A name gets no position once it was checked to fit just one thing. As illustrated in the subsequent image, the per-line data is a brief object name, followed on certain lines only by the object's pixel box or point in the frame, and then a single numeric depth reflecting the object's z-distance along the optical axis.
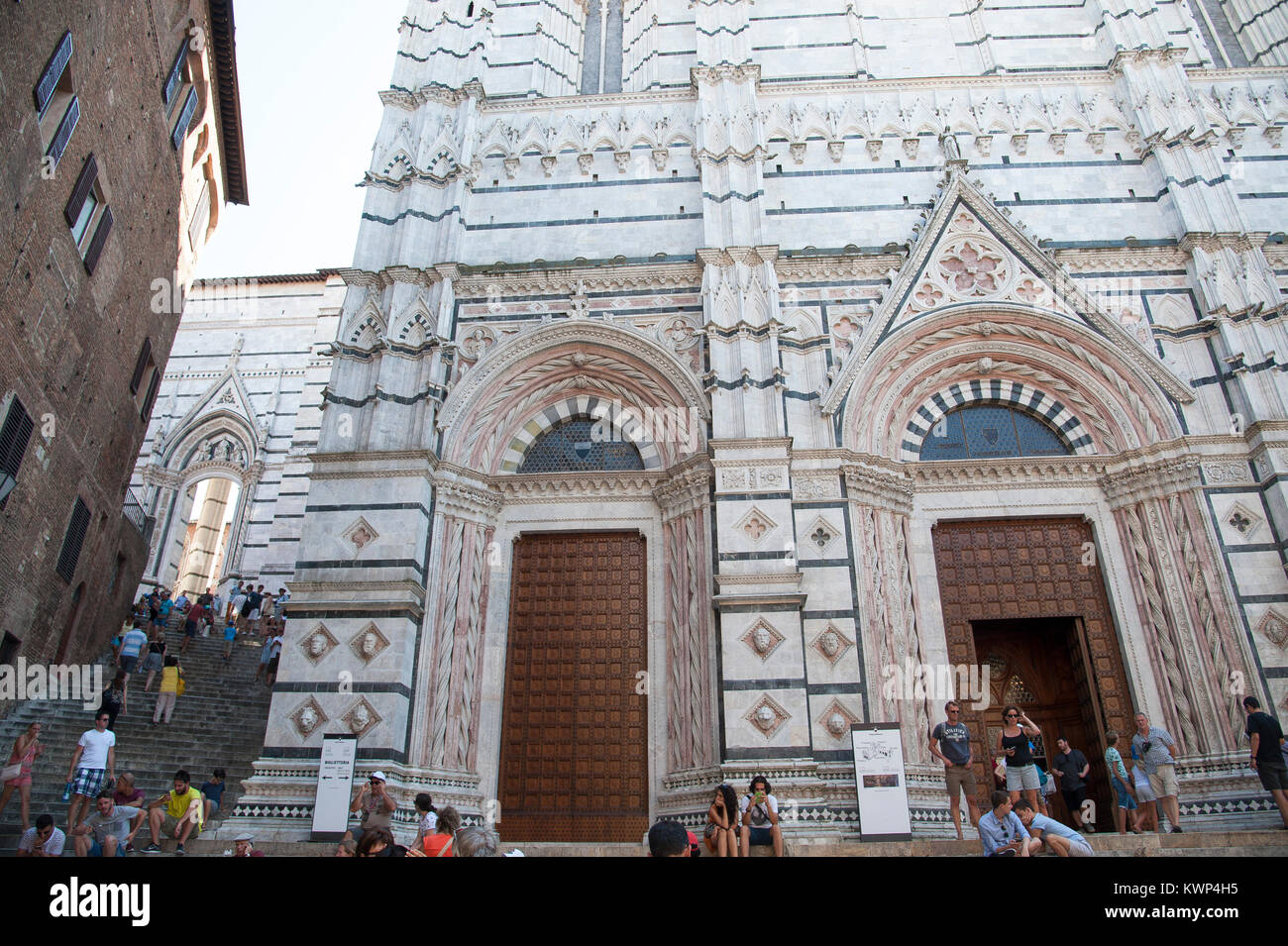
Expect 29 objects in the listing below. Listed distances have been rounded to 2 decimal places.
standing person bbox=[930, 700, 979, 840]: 9.35
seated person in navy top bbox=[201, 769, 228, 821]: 11.18
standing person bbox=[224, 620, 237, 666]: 17.07
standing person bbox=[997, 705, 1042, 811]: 9.20
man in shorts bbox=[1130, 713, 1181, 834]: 9.73
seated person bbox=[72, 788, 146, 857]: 8.86
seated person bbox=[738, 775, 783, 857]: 8.14
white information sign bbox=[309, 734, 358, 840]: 10.40
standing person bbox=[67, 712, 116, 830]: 9.89
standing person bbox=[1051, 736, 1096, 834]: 10.11
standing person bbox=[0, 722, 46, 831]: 9.99
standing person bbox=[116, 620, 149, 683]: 15.03
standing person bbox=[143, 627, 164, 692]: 14.77
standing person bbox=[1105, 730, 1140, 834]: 10.21
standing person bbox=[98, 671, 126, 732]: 12.36
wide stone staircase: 12.05
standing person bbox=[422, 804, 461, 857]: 6.41
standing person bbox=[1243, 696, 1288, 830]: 9.13
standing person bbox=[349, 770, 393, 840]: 8.49
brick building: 11.88
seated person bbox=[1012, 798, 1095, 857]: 6.87
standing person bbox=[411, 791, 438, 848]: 8.09
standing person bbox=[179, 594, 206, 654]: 17.30
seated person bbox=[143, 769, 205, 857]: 9.81
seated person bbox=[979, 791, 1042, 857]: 6.95
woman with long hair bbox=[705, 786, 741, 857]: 7.39
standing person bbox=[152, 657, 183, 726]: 13.65
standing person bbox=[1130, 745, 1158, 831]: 9.98
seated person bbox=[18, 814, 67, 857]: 8.46
